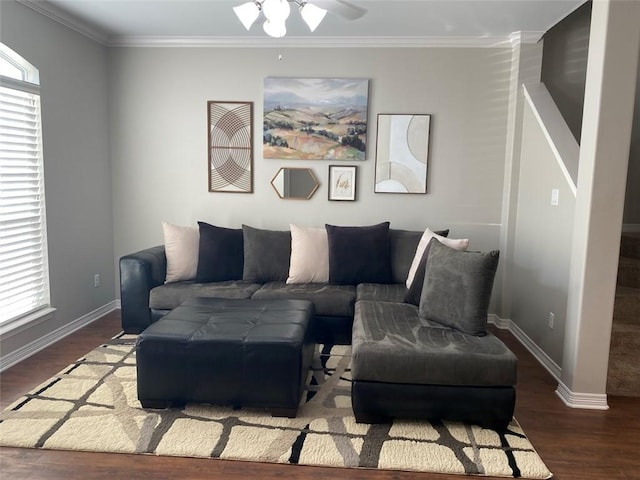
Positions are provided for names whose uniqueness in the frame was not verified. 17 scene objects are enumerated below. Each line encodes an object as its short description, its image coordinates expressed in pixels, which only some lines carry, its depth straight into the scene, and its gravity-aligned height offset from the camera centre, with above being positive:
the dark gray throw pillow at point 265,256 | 4.14 -0.57
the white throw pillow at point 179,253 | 4.13 -0.57
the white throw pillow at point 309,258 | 4.08 -0.58
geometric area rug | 2.34 -1.27
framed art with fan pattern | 4.56 +0.40
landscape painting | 4.44 +0.67
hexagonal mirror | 4.59 +0.06
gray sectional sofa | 2.57 -0.82
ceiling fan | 2.71 +1.03
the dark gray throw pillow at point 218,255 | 4.11 -0.57
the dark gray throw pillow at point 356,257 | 4.03 -0.54
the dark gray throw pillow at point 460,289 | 2.86 -0.57
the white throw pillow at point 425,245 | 3.49 -0.37
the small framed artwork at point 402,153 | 4.44 +0.37
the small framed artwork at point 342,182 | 4.54 +0.08
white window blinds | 3.30 -0.17
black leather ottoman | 2.62 -0.97
